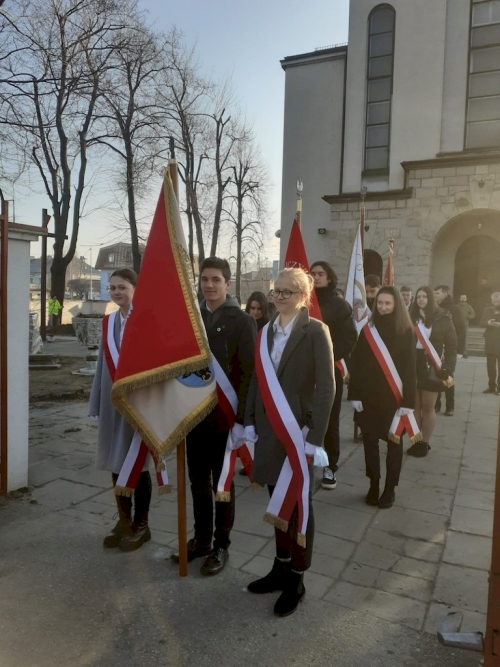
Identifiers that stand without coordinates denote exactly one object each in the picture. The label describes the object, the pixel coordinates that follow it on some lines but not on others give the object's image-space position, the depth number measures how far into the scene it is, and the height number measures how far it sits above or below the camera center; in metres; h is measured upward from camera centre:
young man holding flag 3.37 -0.63
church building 16.09 +5.42
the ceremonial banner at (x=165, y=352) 3.16 -0.31
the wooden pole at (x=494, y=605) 2.20 -1.24
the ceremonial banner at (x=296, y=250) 5.30 +0.55
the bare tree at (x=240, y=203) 29.55 +5.80
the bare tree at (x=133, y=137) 21.57 +6.86
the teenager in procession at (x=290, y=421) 2.90 -0.65
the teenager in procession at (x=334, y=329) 4.94 -0.23
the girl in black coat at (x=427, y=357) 5.99 -0.56
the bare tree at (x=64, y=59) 8.92 +4.28
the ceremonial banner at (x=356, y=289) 7.46 +0.24
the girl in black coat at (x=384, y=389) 4.46 -0.71
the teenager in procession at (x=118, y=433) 3.59 -0.93
